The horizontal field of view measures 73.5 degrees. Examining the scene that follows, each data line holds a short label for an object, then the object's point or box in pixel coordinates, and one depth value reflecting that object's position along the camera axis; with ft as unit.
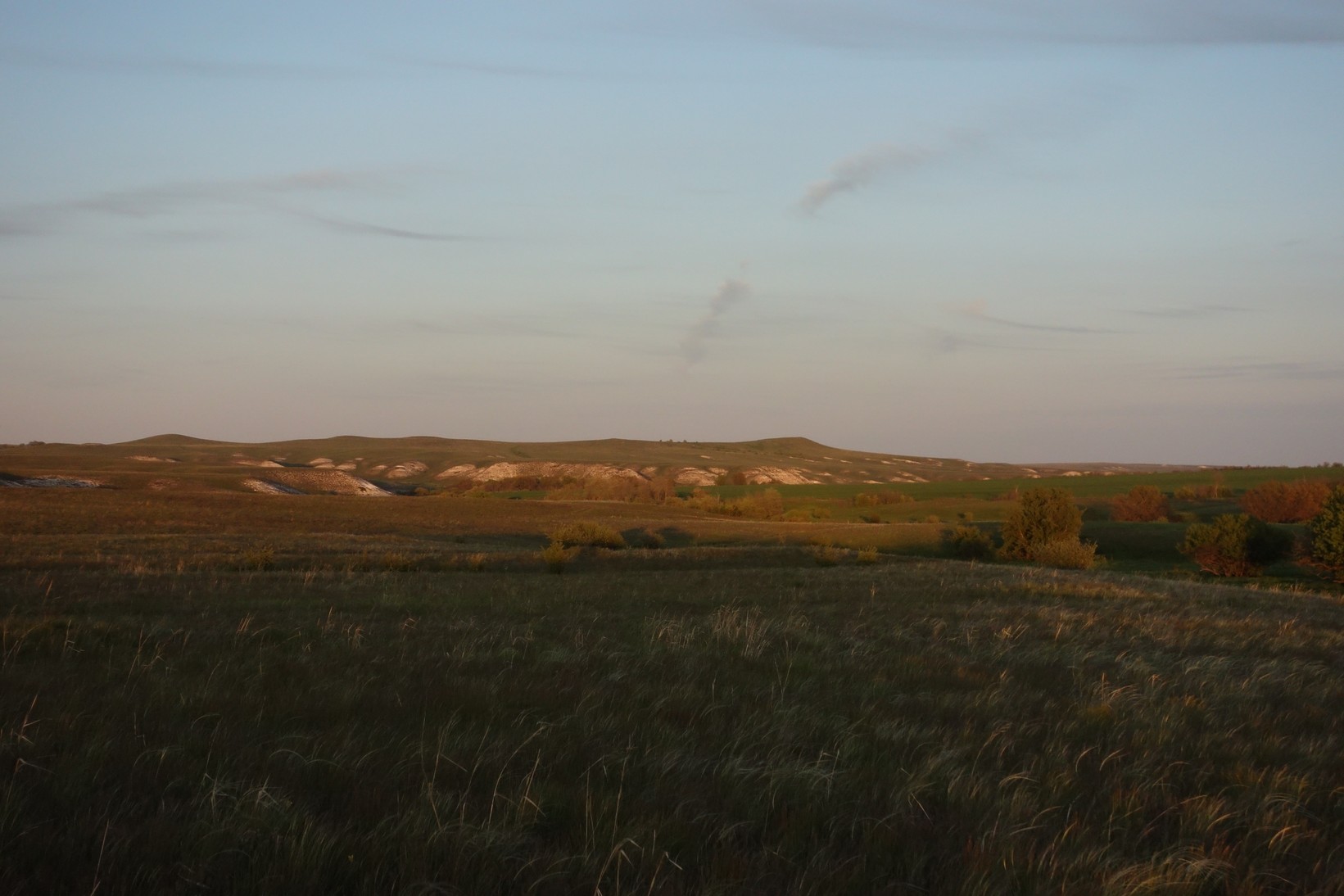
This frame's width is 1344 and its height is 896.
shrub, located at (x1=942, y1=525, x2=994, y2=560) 164.45
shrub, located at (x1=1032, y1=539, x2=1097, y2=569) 116.06
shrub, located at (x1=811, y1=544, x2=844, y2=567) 91.09
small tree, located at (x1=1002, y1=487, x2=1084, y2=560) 163.53
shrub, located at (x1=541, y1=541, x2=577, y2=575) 73.72
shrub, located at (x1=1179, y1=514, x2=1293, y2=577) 149.28
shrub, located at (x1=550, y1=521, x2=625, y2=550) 115.34
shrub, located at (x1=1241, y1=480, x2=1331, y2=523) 232.53
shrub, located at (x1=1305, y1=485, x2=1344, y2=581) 127.54
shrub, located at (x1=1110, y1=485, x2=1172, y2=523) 255.70
